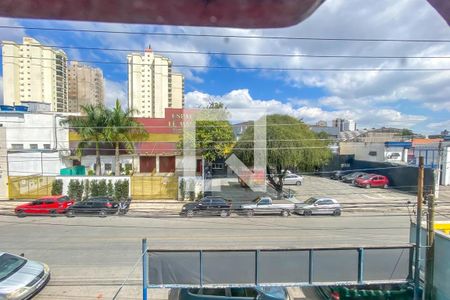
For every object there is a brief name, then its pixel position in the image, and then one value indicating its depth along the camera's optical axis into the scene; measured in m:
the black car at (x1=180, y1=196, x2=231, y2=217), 15.41
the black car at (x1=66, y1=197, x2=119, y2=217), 15.34
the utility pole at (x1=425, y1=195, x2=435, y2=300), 6.44
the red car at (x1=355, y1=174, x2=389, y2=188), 24.55
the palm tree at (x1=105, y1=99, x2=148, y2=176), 19.53
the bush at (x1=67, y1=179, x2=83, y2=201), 19.30
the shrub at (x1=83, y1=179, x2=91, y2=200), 19.42
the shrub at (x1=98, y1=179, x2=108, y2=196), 19.28
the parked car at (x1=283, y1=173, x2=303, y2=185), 26.60
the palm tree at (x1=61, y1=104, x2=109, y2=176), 19.17
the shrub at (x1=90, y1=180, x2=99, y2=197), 19.31
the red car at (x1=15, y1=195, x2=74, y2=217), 15.56
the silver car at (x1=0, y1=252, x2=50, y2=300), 6.58
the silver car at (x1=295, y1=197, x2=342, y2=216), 15.72
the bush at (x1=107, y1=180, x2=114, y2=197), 19.31
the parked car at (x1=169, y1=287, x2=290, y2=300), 6.12
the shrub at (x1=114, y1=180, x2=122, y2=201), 19.31
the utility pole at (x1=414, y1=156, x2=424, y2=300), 6.35
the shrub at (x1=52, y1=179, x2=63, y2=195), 19.41
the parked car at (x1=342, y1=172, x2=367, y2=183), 26.50
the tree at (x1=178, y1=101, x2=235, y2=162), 19.94
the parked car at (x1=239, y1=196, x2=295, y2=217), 15.63
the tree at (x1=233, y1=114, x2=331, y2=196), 17.69
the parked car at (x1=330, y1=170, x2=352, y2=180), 30.02
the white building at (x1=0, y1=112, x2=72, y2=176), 20.80
